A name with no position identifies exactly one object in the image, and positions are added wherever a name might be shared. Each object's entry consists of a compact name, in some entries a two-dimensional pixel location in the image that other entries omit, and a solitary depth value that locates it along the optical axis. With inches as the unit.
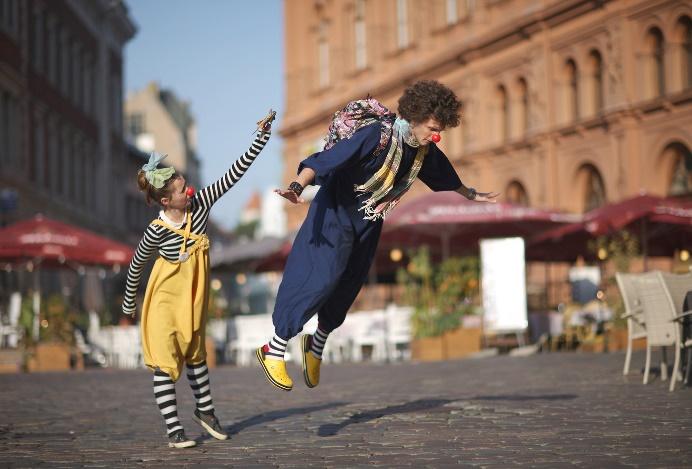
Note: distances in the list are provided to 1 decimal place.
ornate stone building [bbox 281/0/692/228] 1167.0
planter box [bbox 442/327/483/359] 839.1
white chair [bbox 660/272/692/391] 413.4
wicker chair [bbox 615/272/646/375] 475.2
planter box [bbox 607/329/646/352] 798.5
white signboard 831.1
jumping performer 288.2
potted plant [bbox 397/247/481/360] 836.6
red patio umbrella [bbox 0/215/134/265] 852.0
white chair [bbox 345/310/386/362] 905.5
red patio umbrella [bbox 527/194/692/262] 813.9
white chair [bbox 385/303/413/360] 882.8
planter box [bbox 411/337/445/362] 832.9
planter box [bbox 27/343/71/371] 868.6
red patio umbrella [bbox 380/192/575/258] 850.1
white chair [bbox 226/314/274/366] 936.3
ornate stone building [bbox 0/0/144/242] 1472.7
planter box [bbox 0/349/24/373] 862.5
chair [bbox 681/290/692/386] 425.4
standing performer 290.7
